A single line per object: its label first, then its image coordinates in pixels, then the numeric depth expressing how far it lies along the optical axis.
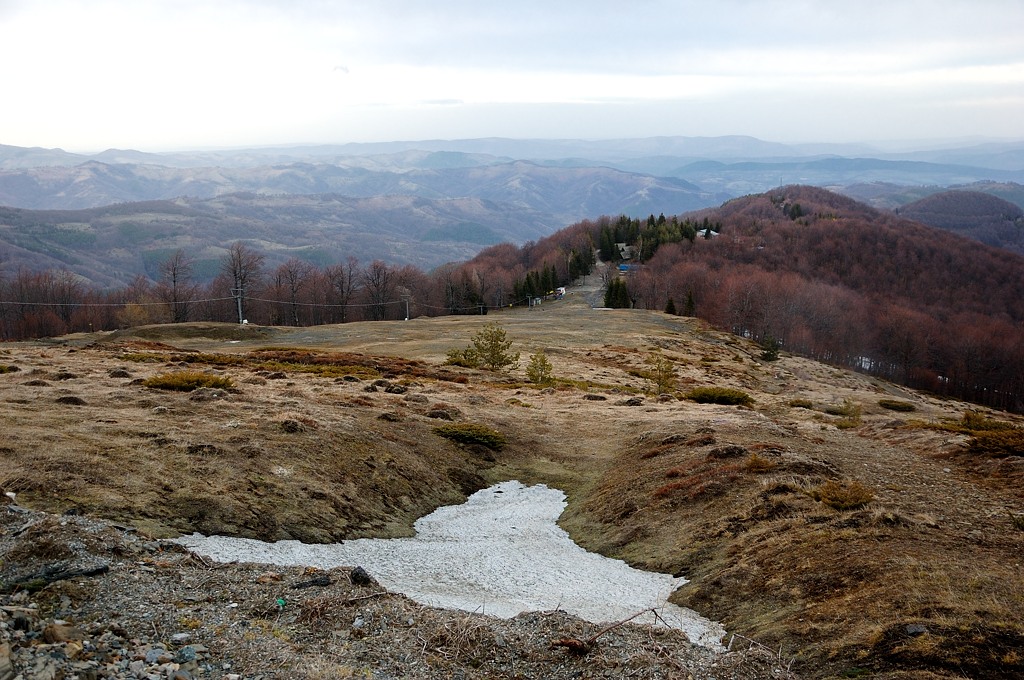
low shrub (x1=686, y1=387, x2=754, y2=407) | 38.09
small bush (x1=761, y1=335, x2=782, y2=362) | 80.50
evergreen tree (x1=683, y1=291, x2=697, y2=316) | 125.31
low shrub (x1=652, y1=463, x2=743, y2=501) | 16.27
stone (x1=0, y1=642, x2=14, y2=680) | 6.79
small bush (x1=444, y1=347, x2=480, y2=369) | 48.44
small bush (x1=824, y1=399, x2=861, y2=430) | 27.48
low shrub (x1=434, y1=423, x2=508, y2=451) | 23.75
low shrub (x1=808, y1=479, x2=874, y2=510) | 13.73
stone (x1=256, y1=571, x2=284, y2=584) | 10.45
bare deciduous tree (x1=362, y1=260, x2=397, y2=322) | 136.62
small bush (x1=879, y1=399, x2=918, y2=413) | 48.17
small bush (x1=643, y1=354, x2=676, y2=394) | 44.62
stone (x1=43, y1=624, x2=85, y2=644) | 7.82
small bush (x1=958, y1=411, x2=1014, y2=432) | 25.40
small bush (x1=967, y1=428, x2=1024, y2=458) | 17.14
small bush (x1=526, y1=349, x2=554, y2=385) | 42.44
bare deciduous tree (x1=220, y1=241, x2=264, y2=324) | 108.00
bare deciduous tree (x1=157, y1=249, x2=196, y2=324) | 112.94
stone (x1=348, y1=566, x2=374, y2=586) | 10.75
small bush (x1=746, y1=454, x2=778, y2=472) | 16.78
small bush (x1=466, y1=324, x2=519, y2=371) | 46.16
